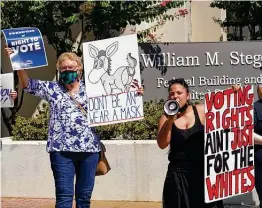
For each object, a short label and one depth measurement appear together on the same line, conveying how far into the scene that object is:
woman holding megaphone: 4.79
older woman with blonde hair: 5.60
